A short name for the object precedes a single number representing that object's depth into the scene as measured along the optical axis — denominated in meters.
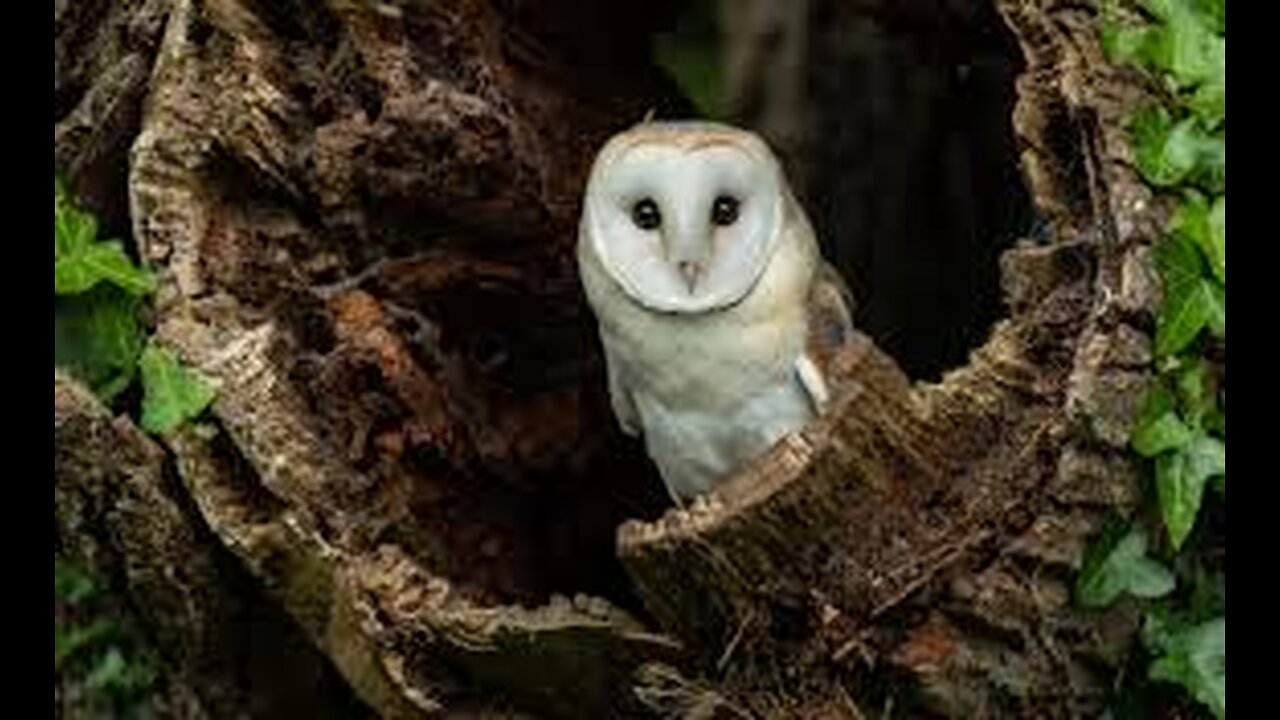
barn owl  6.67
